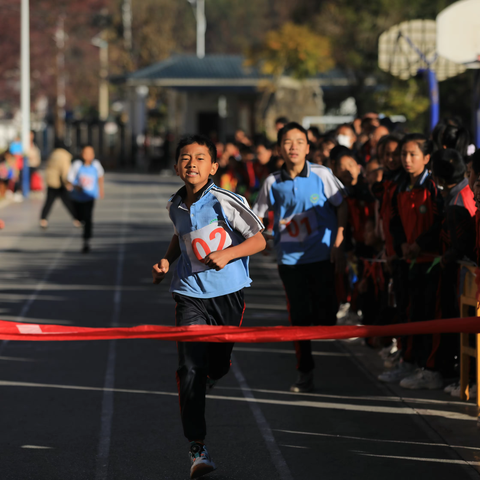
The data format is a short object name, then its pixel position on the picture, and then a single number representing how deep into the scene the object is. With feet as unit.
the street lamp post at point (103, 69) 210.06
